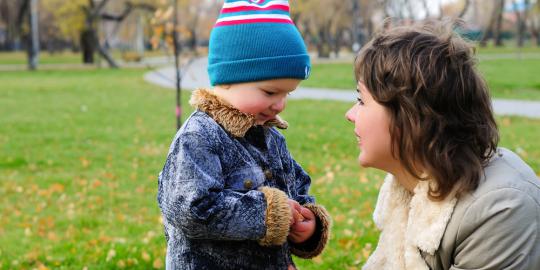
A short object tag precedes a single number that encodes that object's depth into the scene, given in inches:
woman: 81.0
